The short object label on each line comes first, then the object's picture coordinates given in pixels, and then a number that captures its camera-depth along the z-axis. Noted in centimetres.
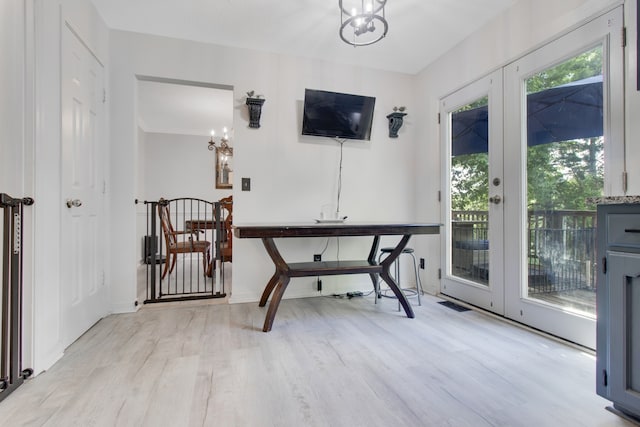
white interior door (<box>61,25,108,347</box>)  188
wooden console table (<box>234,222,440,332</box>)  201
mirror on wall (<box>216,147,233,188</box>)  577
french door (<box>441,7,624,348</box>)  179
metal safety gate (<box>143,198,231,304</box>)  290
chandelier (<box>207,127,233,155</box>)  480
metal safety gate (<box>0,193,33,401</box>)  139
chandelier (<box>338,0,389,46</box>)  178
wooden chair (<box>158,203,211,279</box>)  349
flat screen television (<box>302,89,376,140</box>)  294
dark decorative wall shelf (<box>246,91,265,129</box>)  277
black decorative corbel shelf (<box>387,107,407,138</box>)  324
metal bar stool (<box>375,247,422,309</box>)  269
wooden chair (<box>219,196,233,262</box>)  341
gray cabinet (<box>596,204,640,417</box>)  116
